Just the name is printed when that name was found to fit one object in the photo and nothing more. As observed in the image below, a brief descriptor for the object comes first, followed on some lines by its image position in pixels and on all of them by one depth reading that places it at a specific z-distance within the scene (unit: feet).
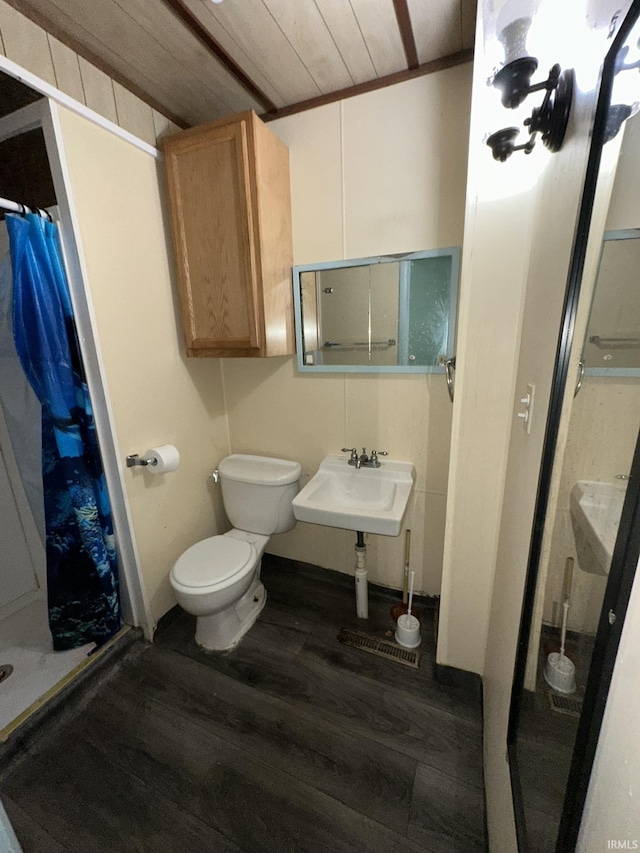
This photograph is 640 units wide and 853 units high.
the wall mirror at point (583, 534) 1.31
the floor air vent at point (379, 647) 4.94
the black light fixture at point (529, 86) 2.22
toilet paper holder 4.76
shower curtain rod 3.55
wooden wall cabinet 4.36
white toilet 4.75
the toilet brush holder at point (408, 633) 5.08
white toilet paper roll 4.89
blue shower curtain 3.85
